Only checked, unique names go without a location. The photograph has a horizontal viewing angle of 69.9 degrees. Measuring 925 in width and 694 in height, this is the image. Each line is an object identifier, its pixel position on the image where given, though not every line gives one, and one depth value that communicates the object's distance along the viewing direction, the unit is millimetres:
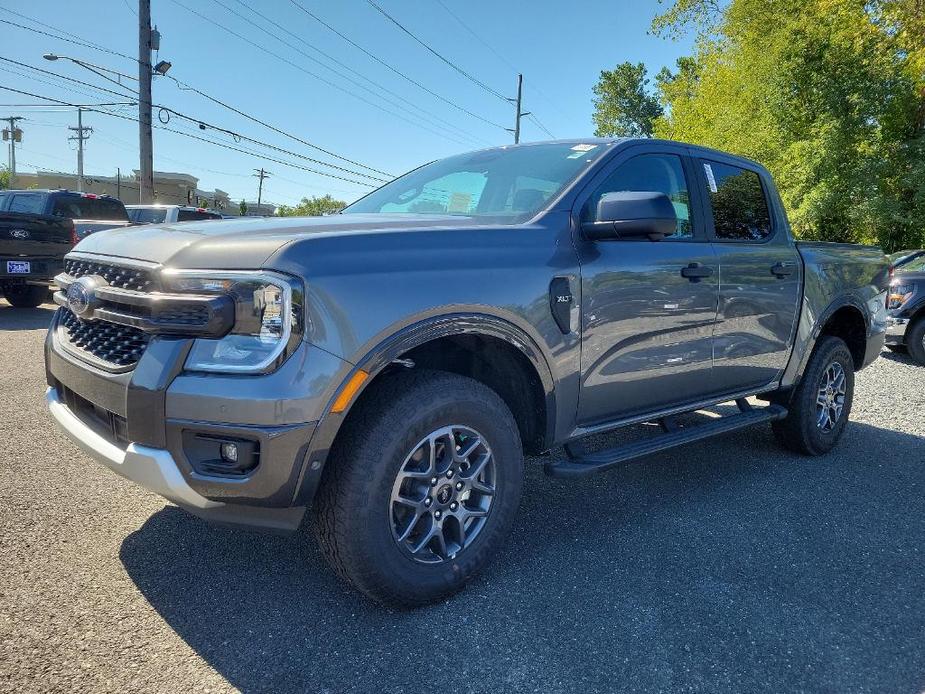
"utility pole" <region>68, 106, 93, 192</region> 55281
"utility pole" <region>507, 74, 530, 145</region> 37406
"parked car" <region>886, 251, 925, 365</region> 8781
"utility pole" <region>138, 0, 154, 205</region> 17203
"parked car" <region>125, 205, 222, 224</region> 13648
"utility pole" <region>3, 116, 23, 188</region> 59406
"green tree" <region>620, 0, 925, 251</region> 18438
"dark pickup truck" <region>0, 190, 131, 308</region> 9078
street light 18147
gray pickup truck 2021
